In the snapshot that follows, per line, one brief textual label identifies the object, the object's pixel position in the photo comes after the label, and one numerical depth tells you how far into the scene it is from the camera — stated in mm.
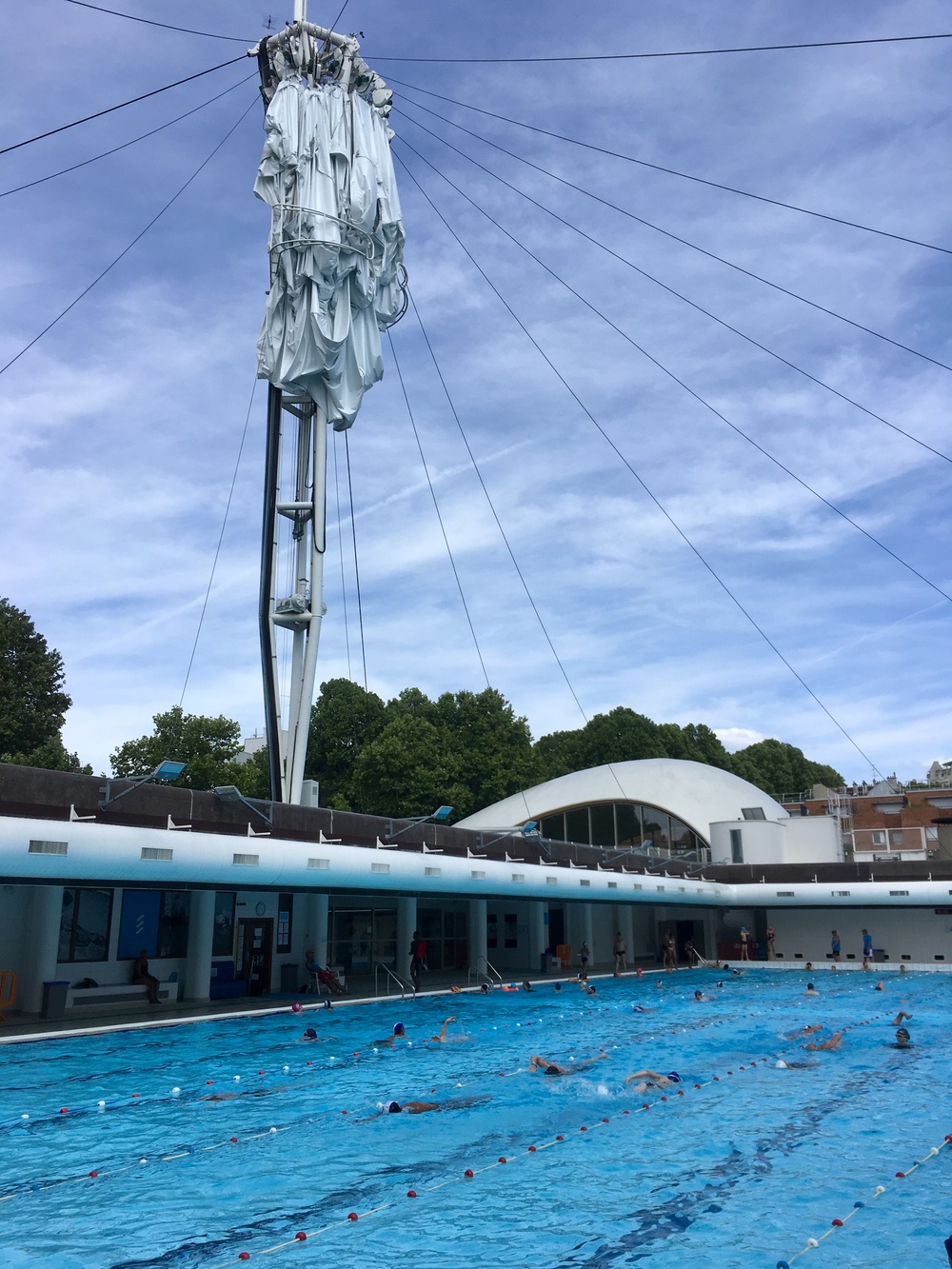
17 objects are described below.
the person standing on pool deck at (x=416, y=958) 25953
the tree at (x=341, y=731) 58875
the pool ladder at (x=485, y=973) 29984
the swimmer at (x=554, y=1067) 15469
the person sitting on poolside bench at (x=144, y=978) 21078
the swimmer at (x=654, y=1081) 14664
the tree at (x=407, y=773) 50656
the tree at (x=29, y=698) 43531
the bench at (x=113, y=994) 19750
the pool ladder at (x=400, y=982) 25953
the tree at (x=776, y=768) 82312
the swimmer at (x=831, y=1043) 18578
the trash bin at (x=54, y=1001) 18547
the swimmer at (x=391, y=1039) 18219
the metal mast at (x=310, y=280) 25281
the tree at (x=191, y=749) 46500
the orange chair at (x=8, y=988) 18500
